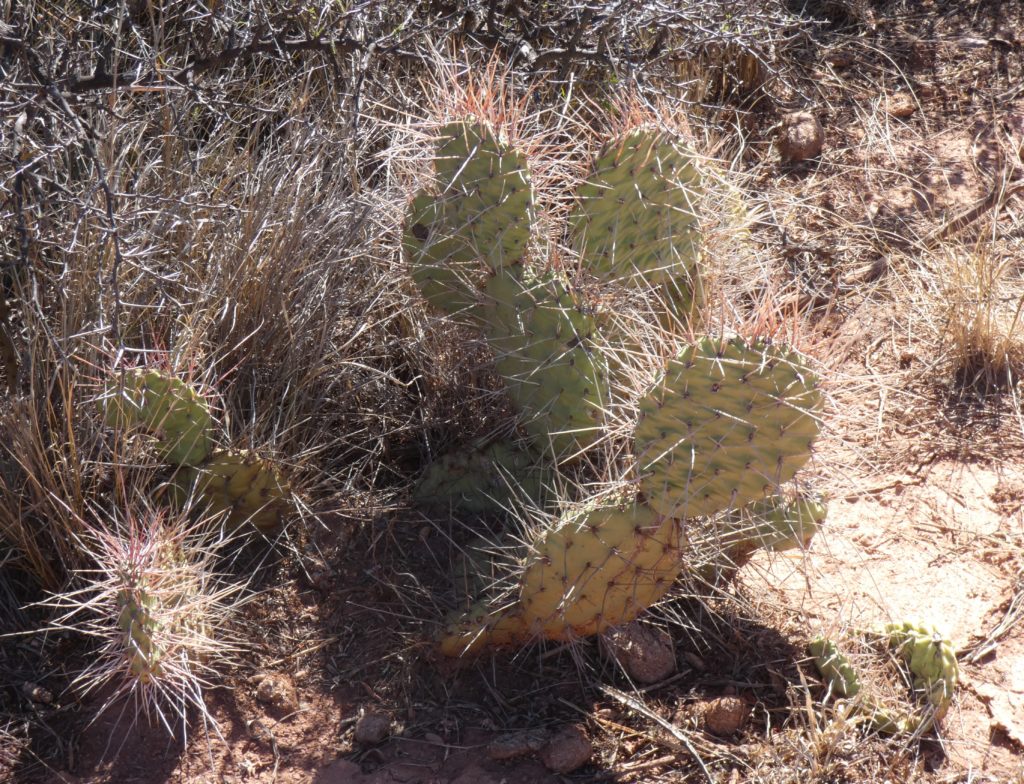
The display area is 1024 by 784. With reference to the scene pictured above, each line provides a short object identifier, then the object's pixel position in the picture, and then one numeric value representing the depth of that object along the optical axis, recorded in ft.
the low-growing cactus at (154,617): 6.43
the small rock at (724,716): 7.30
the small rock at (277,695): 7.41
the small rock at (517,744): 7.04
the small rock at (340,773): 6.98
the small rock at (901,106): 13.93
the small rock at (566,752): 7.04
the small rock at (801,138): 13.32
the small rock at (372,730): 7.21
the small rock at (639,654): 7.68
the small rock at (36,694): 7.22
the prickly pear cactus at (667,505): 5.94
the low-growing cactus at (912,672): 7.25
